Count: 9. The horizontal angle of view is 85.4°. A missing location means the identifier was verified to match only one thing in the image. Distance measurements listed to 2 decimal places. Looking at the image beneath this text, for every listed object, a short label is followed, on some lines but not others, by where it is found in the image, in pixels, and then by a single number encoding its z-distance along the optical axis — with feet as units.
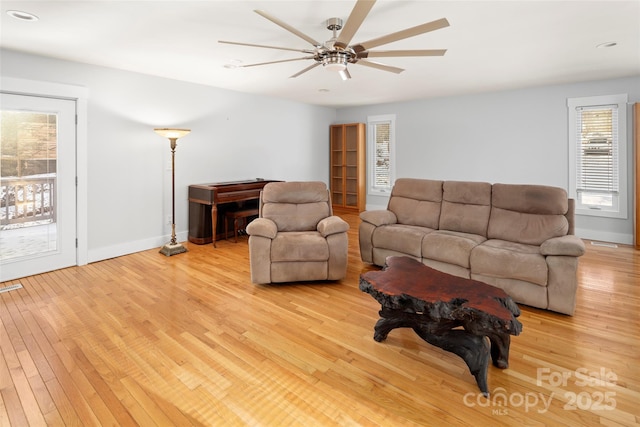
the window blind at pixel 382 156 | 24.64
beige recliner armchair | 11.19
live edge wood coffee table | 6.14
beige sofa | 9.30
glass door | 11.83
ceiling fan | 6.56
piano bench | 17.35
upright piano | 16.26
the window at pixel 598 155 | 16.52
